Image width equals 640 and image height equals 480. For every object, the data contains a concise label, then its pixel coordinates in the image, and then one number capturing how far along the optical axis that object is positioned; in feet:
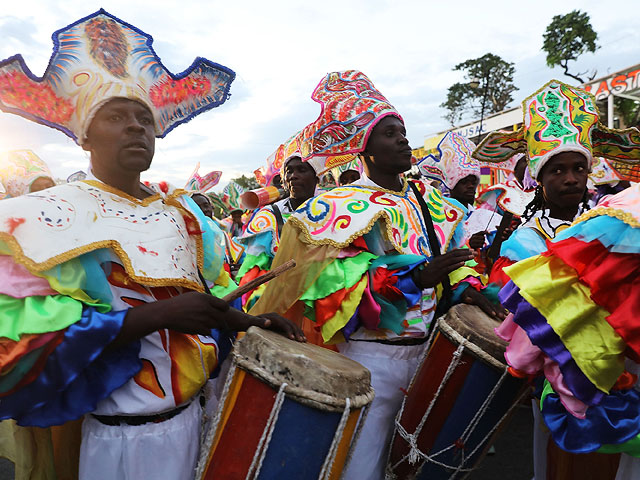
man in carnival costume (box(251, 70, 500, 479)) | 8.15
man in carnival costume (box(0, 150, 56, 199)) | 17.25
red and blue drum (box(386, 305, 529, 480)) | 7.17
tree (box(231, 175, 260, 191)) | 117.37
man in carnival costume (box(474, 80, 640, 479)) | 4.65
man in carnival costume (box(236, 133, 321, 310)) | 13.73
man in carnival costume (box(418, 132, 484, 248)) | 18.66
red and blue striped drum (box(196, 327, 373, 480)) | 5.41
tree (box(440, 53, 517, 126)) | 119.03
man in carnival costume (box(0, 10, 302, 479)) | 4.77
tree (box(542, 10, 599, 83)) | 82.58
